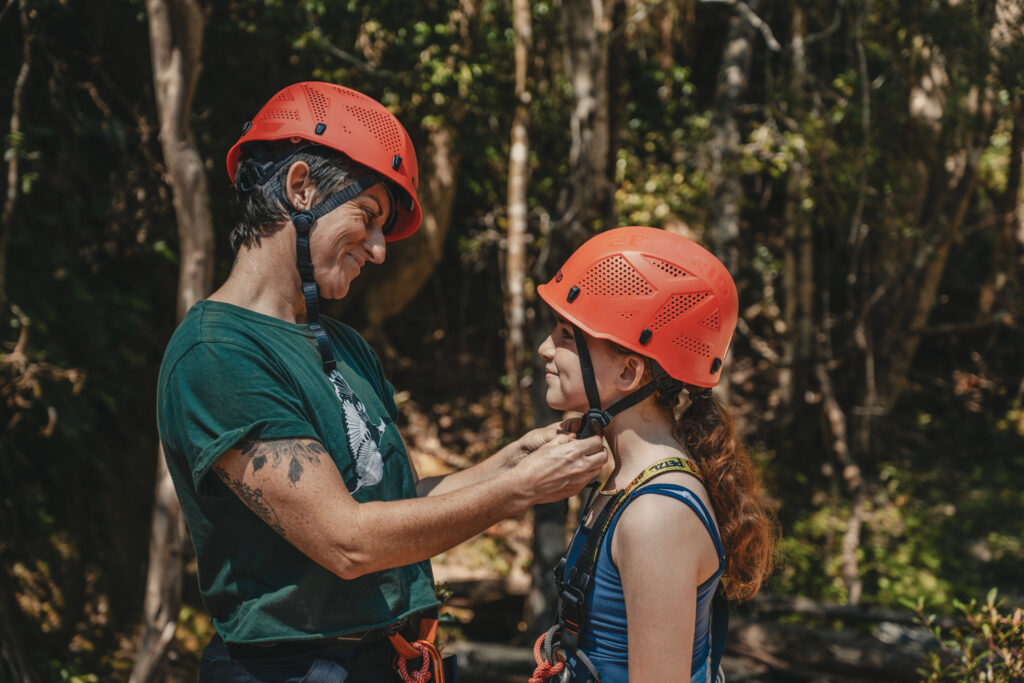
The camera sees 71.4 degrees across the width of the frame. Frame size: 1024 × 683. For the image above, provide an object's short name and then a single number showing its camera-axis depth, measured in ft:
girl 5.61
